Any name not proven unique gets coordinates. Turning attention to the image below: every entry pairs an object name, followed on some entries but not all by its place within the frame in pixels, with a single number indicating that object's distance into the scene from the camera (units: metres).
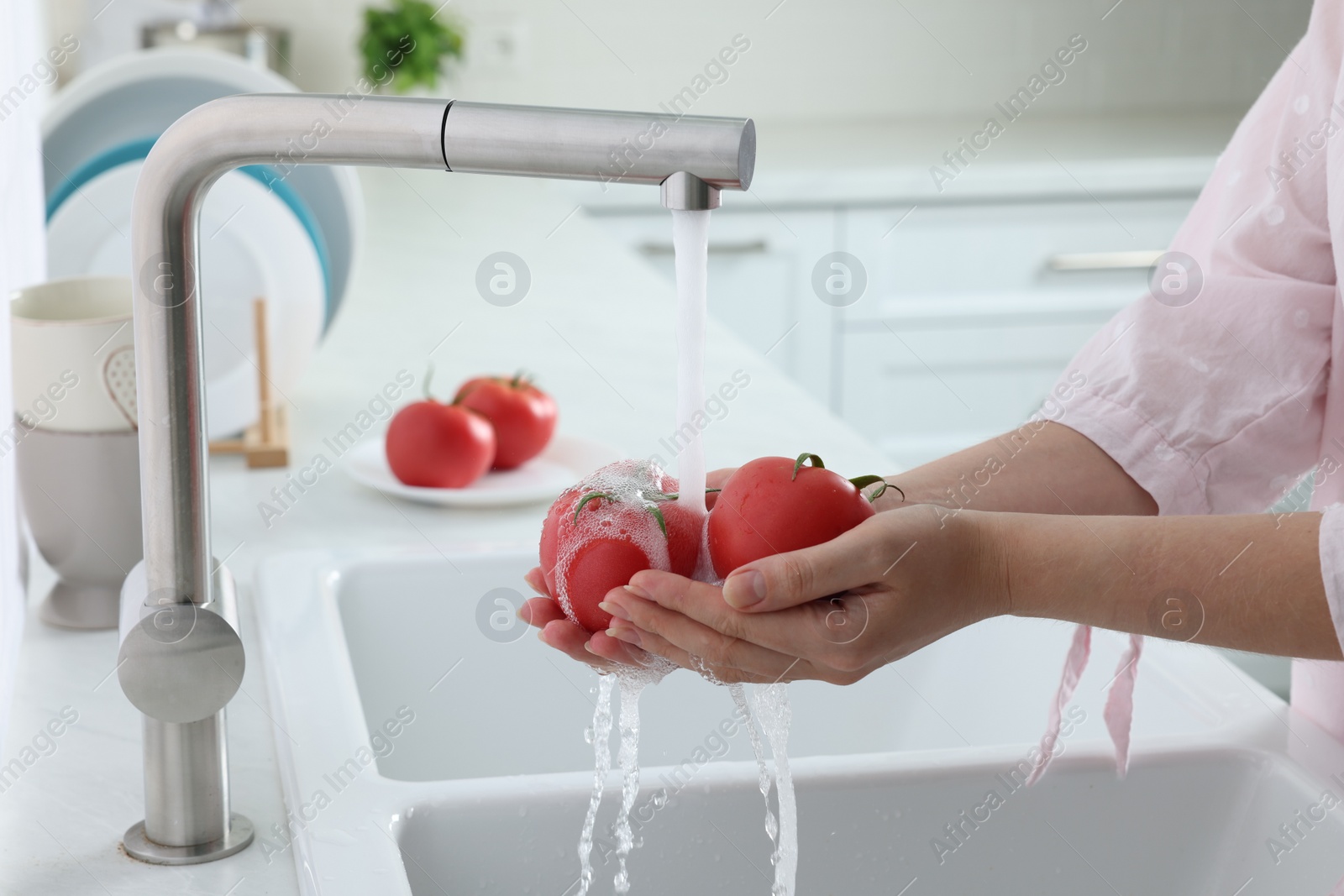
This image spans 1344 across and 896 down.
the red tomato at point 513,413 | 1.22
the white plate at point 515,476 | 1.16
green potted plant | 2.80
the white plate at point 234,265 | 1.24
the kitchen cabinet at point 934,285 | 2.72
